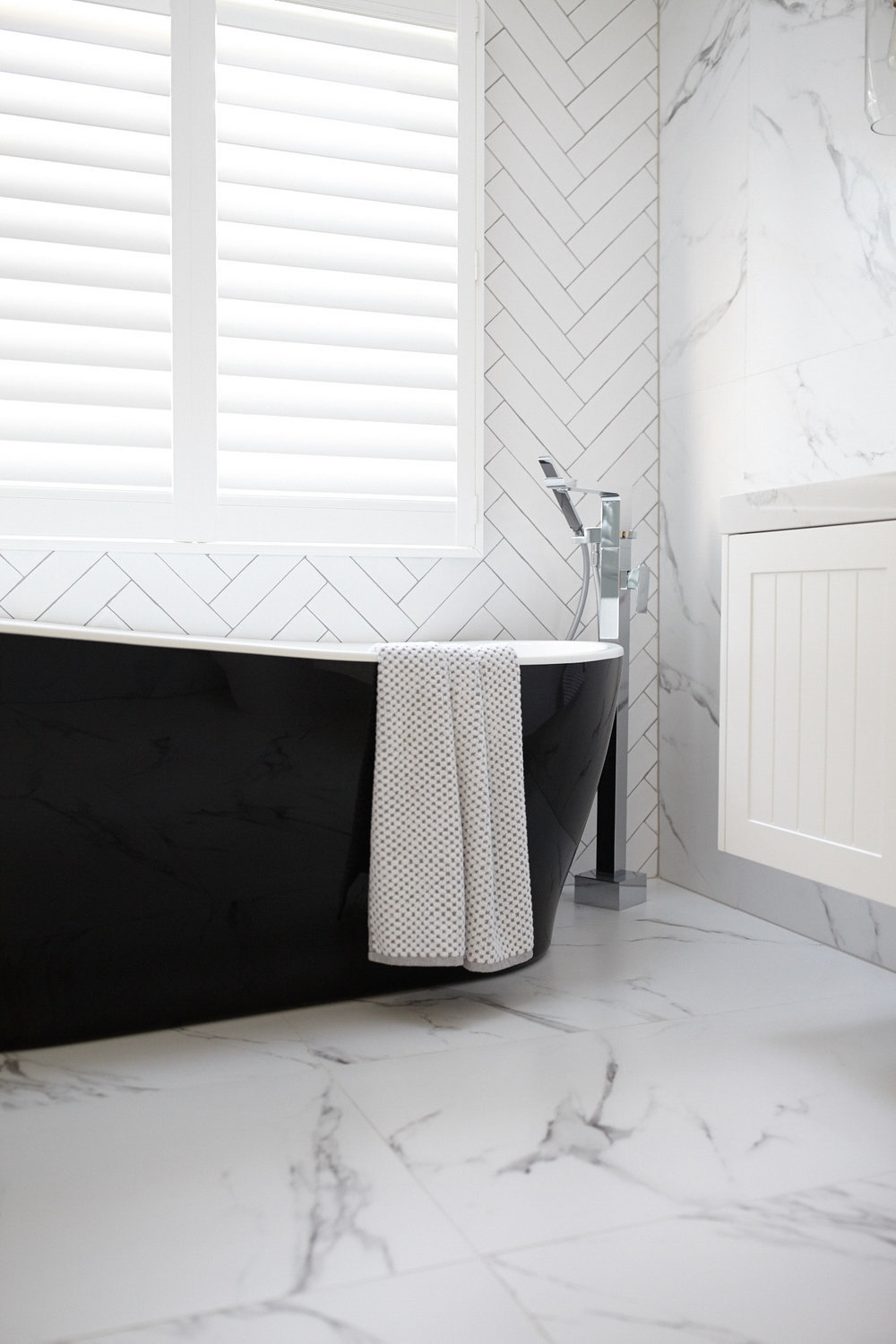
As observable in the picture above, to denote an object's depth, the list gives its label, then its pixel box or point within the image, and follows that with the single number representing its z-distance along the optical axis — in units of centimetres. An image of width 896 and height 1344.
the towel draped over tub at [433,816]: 185
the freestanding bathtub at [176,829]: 163
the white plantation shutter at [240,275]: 236
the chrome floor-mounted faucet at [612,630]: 257
